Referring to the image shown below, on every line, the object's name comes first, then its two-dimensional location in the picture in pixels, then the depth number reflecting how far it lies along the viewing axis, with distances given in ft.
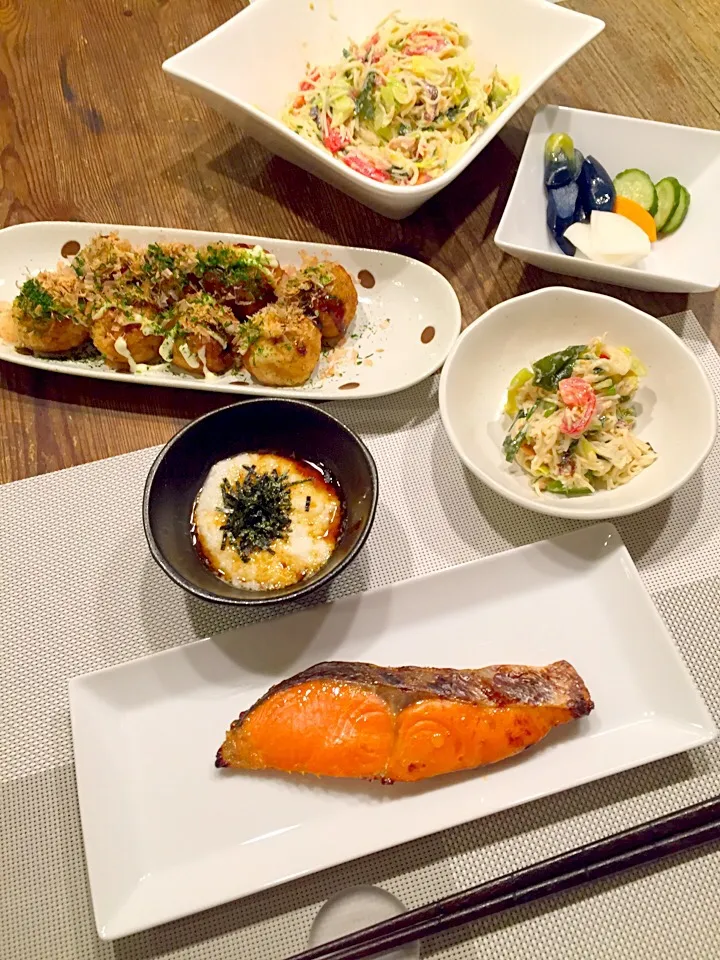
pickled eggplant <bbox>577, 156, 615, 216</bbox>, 1.66
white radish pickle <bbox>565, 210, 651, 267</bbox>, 1.57
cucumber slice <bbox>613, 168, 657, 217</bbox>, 1.67
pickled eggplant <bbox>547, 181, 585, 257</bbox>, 1.65
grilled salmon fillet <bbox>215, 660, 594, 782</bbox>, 1.22
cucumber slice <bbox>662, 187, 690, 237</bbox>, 1.67
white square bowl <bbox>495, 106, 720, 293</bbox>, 1.62
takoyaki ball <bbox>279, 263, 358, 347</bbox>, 1.61
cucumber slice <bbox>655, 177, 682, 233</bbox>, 1.67
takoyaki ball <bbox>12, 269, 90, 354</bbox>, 1.59
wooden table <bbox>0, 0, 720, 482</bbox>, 1.64
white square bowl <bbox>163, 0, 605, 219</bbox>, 1.66
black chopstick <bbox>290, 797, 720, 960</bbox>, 1.12
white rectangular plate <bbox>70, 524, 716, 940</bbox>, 1.20
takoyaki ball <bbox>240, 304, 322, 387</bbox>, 1.55
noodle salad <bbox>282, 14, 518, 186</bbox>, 1.77
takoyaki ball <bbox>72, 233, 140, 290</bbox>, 1.66
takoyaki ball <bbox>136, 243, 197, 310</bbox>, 1.64
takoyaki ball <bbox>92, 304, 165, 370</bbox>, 1.58
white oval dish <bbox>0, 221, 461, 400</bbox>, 1.59
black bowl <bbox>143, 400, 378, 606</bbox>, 1.27
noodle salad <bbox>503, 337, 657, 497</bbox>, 1.42
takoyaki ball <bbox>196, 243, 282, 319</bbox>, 1.63
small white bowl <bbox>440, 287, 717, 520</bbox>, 1.40
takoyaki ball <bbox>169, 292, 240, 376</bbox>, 1.57
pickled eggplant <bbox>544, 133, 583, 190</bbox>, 1.66
